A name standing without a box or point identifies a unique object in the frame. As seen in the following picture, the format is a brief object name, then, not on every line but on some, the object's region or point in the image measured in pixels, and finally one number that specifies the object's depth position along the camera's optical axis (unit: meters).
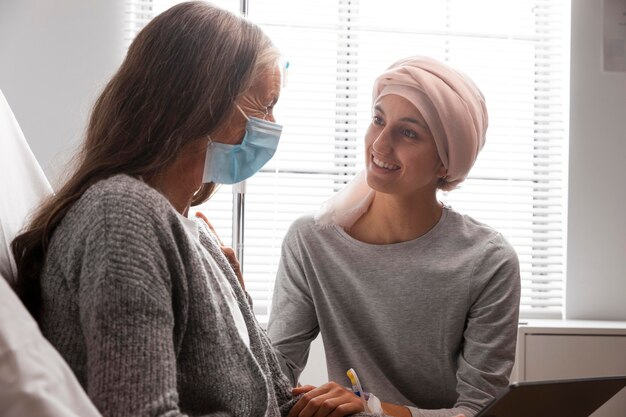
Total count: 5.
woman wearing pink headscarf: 1.81
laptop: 1.08
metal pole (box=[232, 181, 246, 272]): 2.30
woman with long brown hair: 0.90
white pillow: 1.23
